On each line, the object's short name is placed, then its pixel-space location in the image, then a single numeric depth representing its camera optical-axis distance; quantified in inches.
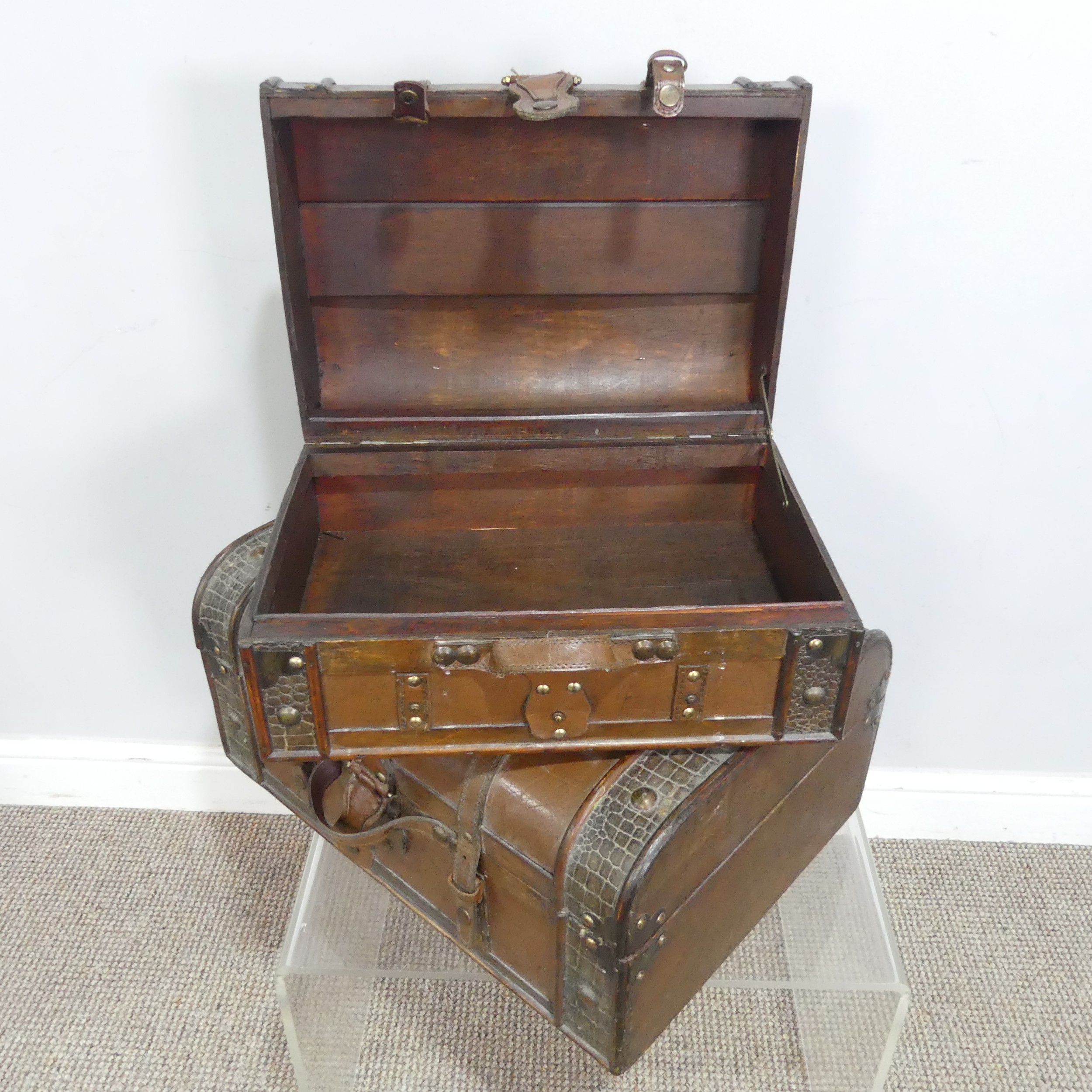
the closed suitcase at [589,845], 44.5
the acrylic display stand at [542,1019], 62.1
